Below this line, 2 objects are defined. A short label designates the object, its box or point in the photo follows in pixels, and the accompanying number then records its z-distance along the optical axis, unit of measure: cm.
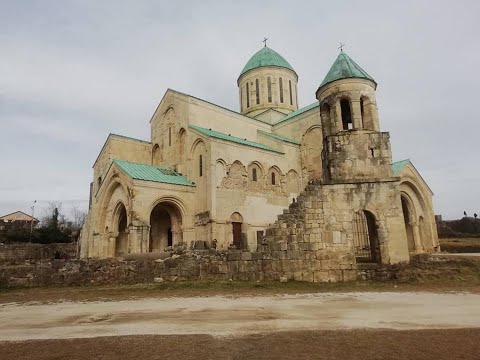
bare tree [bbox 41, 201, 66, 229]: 3881
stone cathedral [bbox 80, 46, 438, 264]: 1210
